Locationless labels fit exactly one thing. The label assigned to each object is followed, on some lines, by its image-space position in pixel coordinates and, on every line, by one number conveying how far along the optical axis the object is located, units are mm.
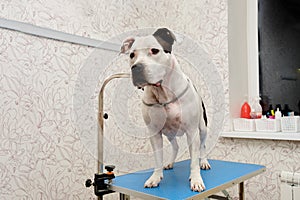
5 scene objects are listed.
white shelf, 1356
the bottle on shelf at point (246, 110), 1665
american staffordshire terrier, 624
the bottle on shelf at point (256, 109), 1625
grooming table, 804
